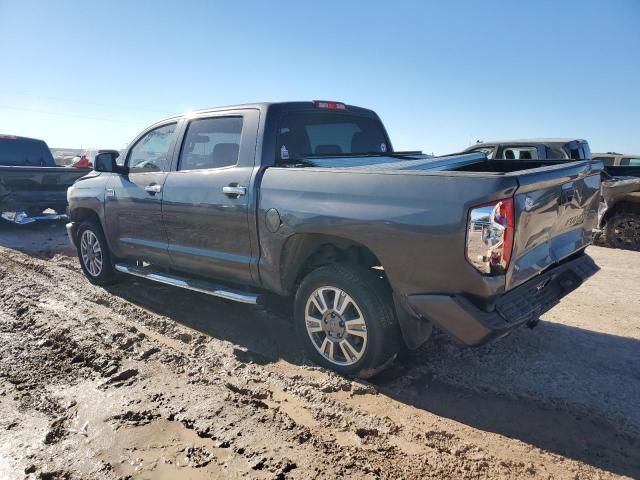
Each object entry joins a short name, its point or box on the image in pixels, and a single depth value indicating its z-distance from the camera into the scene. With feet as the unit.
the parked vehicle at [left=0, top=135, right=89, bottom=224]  29.99
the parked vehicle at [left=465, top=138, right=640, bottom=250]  26.71
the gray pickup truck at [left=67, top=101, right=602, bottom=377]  9.21
